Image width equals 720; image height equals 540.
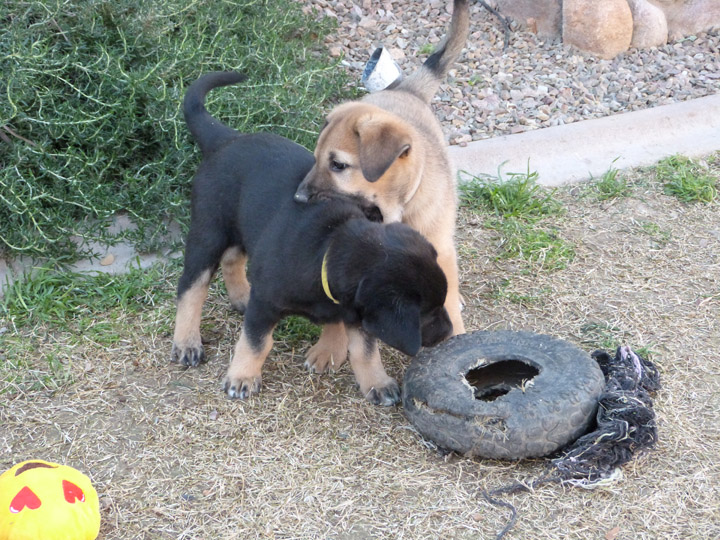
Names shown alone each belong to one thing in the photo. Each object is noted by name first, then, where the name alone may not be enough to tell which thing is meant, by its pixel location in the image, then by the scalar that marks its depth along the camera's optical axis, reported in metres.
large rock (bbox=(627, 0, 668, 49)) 7.79
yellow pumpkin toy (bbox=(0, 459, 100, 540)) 2.86
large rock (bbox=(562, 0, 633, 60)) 7.55
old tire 3.37
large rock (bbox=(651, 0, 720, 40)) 8.07
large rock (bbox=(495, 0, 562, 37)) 7.82
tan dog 4.10
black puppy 3.39
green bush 4.84
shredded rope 3.34
